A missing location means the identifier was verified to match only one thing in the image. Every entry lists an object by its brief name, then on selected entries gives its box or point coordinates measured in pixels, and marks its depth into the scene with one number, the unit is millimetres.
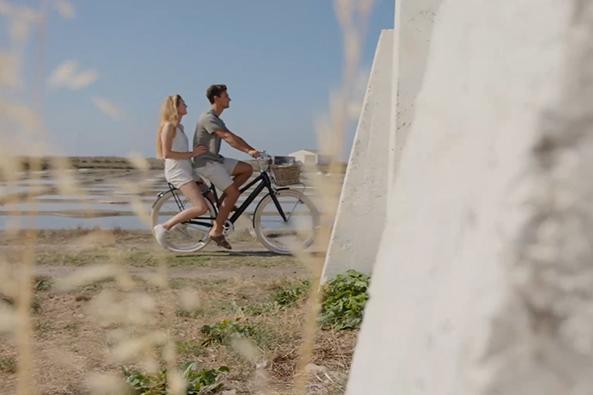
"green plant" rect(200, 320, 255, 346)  3599
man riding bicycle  6367
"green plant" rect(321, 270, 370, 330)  3873
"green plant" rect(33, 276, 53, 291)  5152
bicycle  6926
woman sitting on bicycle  6152
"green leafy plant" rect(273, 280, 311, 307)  4539
